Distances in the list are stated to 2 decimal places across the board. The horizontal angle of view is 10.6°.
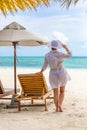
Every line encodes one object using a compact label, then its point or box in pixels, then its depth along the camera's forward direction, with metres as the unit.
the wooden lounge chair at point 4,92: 9.45
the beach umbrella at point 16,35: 9.47
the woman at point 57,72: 8.75
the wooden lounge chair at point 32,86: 9.10
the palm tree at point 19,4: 8.66
